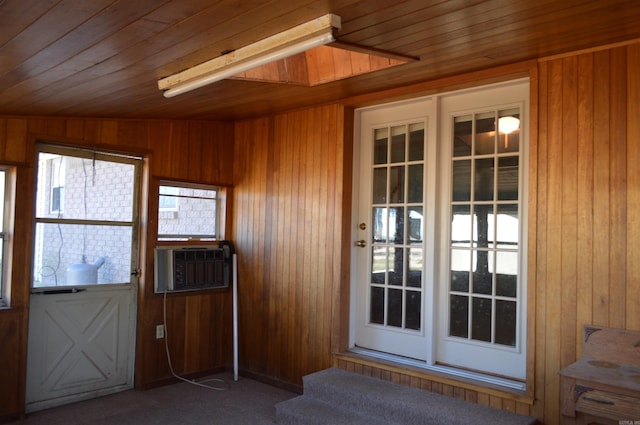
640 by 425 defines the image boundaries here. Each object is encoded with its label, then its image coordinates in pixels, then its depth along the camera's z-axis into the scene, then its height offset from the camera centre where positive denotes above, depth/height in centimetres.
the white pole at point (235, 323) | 500 -90
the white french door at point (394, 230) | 408 +3
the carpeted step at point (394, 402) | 319 -110
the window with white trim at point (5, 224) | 392 +1
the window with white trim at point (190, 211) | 494 +18
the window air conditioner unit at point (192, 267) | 479 -36
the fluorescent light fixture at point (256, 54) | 244 +92
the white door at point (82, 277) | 415 -42
